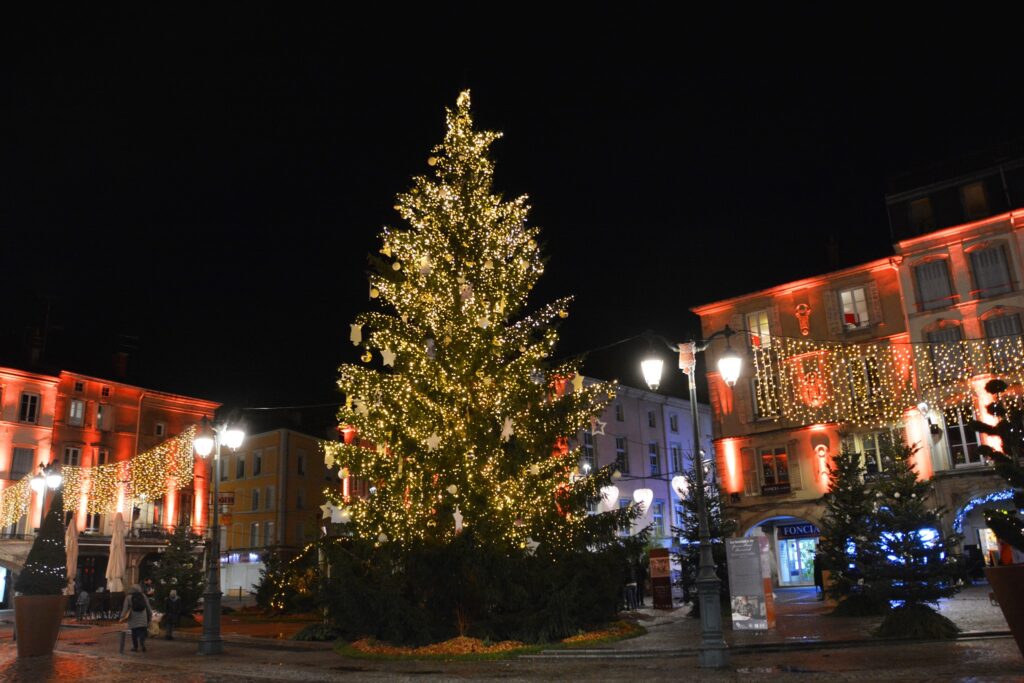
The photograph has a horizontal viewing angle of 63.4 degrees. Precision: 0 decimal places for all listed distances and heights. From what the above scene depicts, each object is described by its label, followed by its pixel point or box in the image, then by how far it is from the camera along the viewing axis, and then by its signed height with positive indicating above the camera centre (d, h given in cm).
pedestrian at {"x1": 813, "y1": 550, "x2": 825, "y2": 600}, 3050 -115
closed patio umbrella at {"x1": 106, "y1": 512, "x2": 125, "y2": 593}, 3306 +35
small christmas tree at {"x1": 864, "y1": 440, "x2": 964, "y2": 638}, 1625 -44
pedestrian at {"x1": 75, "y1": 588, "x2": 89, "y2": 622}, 3622 -148
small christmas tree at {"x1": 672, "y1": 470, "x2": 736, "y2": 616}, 2633 +35
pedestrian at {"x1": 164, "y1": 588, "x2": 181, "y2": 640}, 2453 -129
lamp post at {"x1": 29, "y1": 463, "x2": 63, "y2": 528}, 2337 +281
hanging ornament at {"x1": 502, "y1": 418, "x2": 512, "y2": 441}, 1859 +272
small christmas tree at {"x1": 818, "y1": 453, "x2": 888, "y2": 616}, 2166 +24
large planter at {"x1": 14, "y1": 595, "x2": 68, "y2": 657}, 1875 -116
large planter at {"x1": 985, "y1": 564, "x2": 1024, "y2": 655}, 955 -59
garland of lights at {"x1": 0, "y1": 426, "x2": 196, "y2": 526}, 3525 +398
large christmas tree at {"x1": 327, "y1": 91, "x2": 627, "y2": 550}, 1808 +376
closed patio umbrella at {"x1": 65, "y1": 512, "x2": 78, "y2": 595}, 3406 +100
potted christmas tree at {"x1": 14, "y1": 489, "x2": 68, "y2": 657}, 1878 -52
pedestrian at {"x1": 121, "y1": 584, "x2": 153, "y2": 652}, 2047 -116
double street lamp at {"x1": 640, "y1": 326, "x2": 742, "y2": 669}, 1359 -19
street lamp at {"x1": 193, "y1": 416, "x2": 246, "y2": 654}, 1920 -34
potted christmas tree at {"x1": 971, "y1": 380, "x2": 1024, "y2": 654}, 962 +31
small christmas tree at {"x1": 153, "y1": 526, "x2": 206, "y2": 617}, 2945 -22
